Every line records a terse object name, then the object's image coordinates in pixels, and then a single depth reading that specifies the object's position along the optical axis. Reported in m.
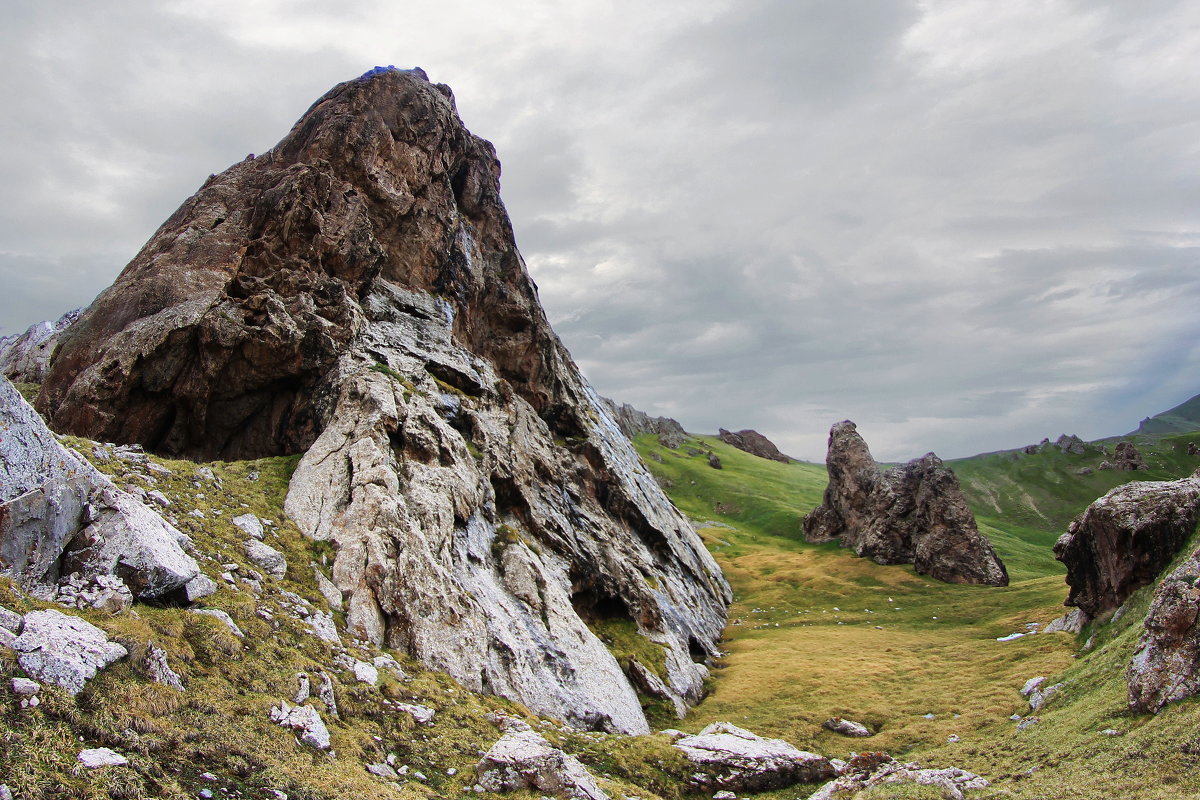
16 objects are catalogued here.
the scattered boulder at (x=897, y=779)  20.94
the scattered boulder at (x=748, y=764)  25.72
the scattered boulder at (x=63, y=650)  13.15
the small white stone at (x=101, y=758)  11.66
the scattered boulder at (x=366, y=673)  23.05
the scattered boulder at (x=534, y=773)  19.50
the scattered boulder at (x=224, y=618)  20.30
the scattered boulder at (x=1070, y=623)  47.79
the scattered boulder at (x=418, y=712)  22.30
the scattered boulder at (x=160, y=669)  15.70
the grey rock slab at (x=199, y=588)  20.70
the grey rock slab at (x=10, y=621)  13.48
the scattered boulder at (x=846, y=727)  37.00
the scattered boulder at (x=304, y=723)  17.16
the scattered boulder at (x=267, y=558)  27.08
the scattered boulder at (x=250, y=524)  29.22
